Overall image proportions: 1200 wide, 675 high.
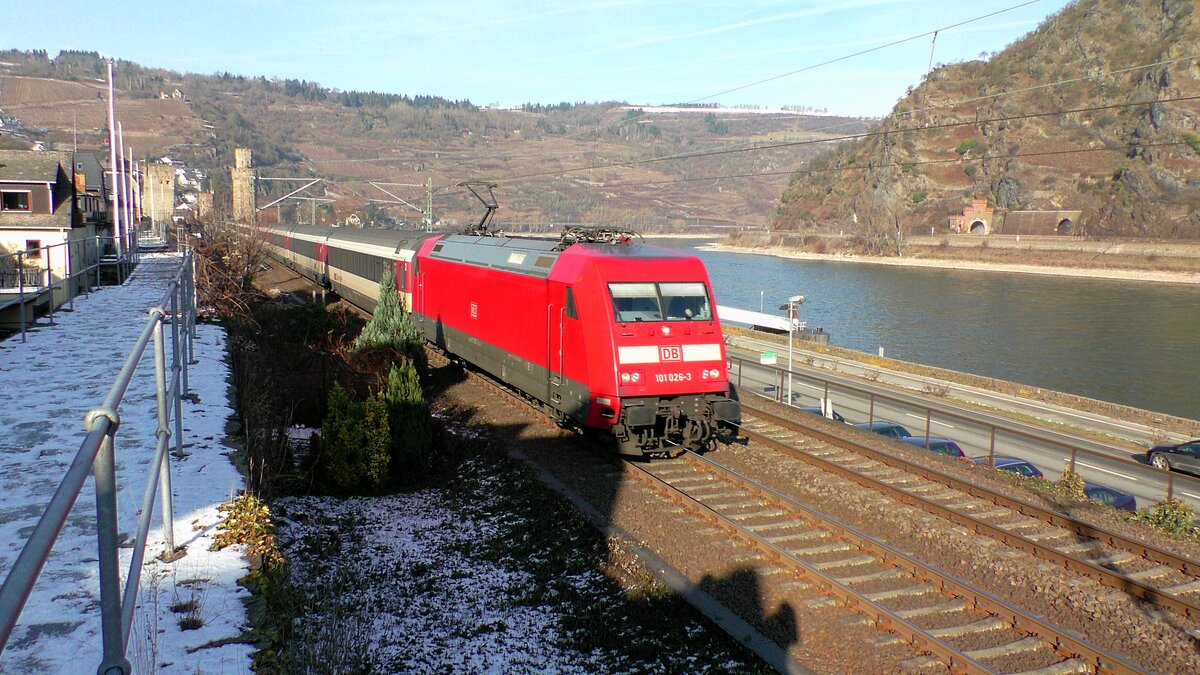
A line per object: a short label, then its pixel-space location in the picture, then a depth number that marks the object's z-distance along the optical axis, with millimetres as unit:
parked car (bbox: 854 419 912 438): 24886
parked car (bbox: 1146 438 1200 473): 26312
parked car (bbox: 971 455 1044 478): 20519
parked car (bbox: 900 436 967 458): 21656
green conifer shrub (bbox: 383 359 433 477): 13188
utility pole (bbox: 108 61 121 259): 27609
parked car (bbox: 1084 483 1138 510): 19078
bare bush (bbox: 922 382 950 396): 37188
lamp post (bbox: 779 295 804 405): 31973
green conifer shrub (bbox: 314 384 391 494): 12414
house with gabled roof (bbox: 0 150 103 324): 30875
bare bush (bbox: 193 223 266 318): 20562
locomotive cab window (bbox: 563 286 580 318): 13183
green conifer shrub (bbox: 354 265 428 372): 20266
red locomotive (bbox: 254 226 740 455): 12547
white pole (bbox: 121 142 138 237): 41531
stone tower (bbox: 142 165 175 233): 79062
